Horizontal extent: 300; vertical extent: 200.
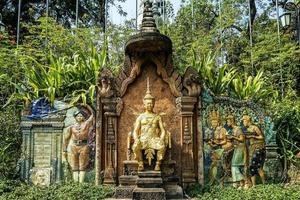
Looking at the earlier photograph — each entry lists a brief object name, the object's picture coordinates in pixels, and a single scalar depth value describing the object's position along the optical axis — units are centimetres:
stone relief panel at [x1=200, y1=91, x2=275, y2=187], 618
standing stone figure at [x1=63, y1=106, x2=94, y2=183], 613
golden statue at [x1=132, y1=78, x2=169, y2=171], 550
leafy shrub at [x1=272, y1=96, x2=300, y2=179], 653
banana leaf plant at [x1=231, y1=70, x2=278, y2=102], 679
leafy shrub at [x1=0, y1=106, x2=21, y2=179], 629
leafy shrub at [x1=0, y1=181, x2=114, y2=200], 537
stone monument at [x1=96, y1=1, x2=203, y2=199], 565
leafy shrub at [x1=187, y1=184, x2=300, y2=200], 504
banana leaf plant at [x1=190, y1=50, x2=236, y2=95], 684
